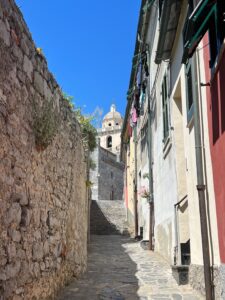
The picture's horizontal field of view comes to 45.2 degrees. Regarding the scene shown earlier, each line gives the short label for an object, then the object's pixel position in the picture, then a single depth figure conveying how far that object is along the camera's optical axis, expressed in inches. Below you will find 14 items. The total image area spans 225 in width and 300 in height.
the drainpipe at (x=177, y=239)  203.2
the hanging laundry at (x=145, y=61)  361.4
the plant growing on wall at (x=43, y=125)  139.0
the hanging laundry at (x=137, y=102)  434.9
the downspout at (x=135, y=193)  468.2
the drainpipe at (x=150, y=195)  324.4
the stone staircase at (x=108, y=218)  538.0
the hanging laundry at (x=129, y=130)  578.7
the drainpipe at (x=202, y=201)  135.1
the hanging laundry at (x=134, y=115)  470.5
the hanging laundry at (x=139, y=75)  404.3
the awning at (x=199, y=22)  114.5
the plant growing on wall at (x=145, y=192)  349.6
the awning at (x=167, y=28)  188.0
